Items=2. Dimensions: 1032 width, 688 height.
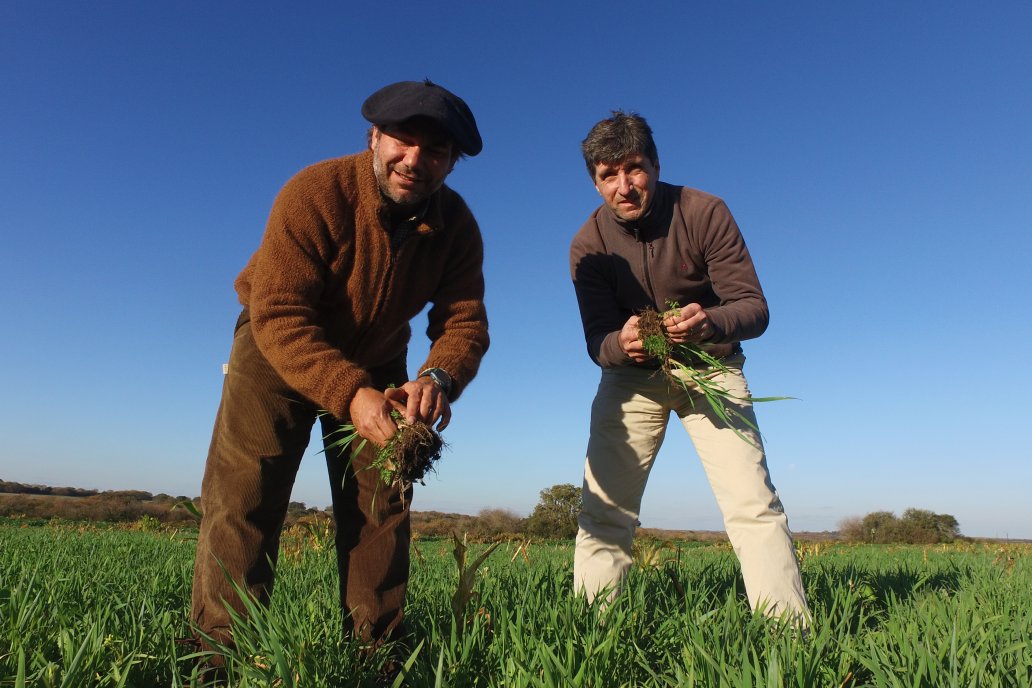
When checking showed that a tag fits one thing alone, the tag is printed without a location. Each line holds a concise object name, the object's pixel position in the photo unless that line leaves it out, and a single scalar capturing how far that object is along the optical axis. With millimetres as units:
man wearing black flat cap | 2566
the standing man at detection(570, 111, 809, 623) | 3244
